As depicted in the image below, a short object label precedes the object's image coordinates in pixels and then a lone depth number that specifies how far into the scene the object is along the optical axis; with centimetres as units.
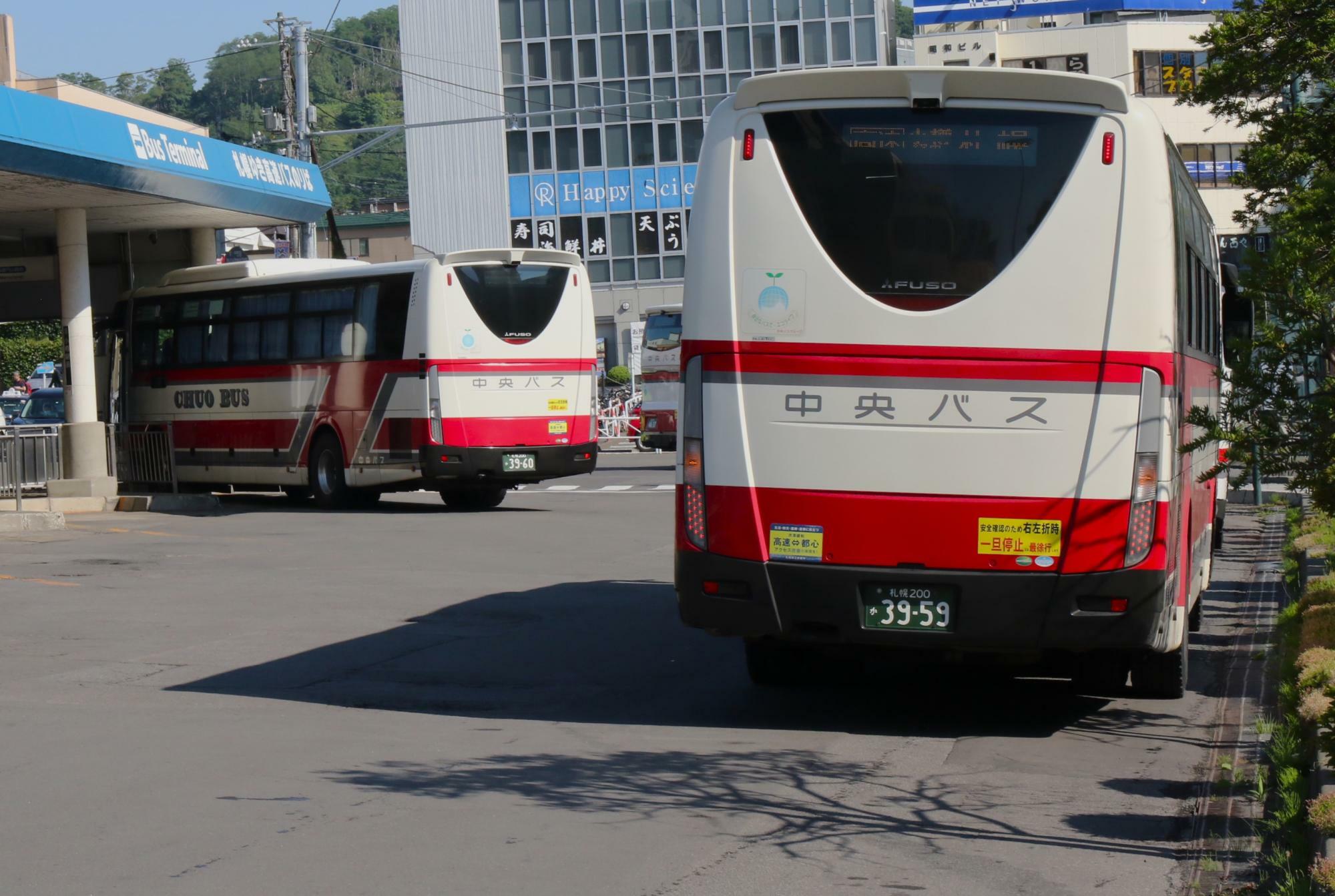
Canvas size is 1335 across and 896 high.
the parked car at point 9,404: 4649
